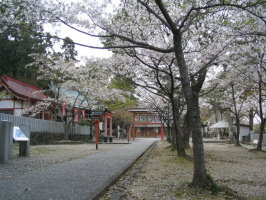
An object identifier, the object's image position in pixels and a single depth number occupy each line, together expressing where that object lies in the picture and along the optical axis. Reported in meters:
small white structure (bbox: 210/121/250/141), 31.16
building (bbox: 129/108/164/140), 40.44
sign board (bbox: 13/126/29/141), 8.77
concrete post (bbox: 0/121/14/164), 7.35
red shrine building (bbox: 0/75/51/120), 20.31
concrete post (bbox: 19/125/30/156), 9.58
